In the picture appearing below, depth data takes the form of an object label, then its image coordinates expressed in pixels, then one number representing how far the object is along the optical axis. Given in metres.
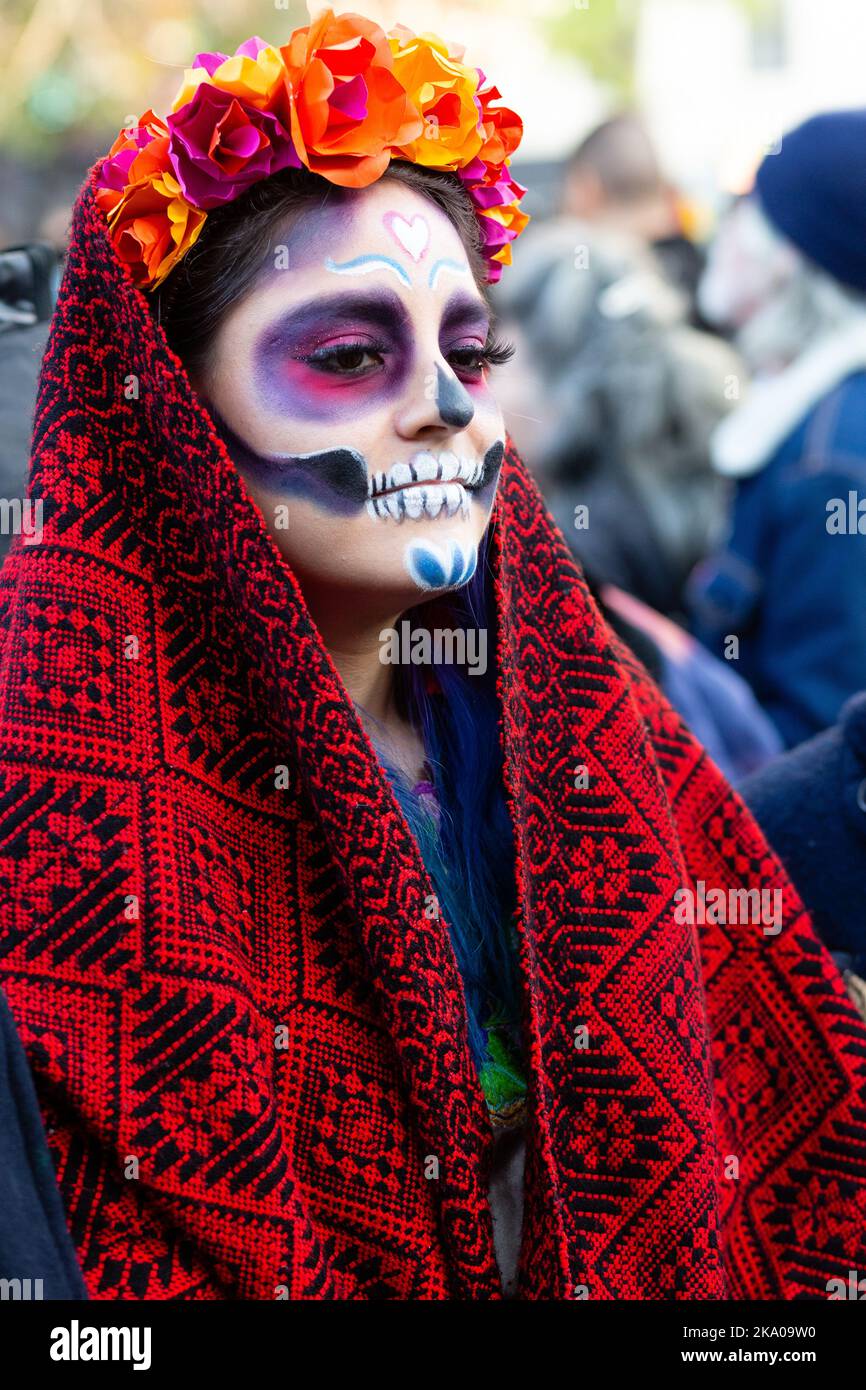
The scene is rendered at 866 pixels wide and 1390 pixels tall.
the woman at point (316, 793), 1.45
